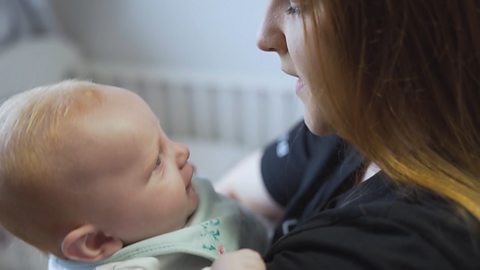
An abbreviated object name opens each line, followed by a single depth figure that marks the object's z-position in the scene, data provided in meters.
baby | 0.70
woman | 0.60
